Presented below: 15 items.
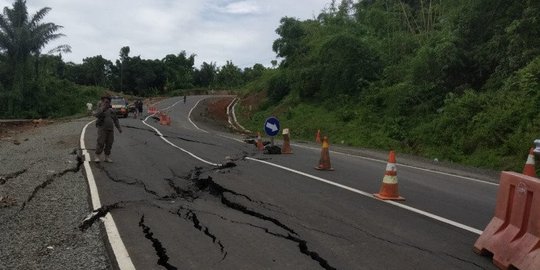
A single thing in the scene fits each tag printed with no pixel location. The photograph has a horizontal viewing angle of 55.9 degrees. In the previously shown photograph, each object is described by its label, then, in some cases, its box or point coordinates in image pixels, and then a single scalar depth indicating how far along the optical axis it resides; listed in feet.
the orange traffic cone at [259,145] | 54.03
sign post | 51.75
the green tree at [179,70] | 349.00
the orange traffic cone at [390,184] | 27.20
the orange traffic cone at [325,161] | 38.78
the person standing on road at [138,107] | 144.05
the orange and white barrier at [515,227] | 15.42
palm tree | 152.66
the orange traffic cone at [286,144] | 51.05
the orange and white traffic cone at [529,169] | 26.89
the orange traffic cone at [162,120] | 121.12
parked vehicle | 131.18
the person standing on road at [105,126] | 43.06
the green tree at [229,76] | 381.40
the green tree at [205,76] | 396.16
